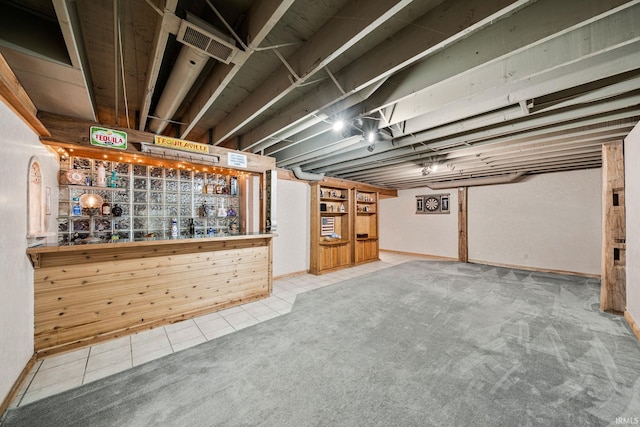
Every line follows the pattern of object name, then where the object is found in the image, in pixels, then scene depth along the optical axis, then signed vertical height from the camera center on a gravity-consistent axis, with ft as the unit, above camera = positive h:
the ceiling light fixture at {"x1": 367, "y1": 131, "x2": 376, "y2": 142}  9.57 +3.27
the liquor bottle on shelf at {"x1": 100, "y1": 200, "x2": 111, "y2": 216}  10.48 +0.21
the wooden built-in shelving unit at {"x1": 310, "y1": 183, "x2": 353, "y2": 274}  18.49 -1.41
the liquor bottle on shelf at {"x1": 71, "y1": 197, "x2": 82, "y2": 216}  10.04 +0.25
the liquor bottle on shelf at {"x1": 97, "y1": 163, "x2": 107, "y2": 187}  10.41 +1.72
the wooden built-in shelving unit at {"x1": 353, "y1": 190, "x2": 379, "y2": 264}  22.27 -1.49
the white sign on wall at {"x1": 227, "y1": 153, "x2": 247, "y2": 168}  12.03 +2.86
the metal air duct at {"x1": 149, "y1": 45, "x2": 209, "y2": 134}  5.71 +3.85
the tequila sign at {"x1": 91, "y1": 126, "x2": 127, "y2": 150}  8.84 +3.04
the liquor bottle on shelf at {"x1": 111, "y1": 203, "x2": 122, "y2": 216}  10.74 +0.12
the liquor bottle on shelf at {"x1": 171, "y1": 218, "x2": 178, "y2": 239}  12.15 -0.79
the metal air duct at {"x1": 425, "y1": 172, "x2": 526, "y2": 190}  19.51 +2.87
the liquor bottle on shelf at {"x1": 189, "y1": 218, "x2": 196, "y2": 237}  12.91 -0.85
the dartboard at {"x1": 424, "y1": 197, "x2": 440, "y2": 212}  25.82 +0.91
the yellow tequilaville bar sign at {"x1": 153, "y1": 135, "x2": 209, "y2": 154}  10.03 +3.19
